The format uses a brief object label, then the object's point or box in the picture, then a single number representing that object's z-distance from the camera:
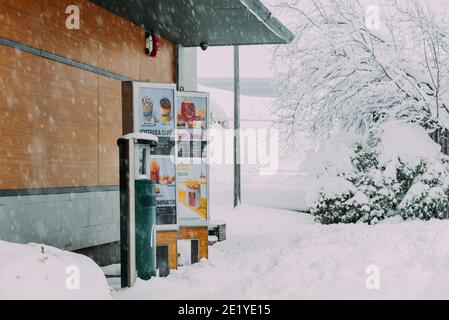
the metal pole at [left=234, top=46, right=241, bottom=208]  20.16
